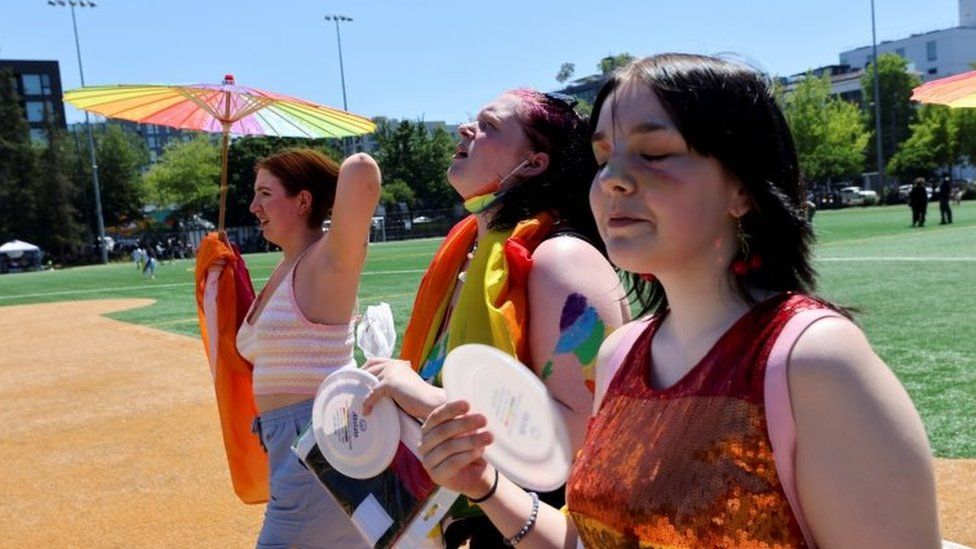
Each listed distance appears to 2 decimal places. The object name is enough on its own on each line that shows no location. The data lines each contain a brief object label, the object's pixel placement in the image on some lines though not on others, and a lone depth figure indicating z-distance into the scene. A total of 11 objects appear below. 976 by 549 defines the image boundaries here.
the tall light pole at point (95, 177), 58.14
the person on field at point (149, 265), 33.16
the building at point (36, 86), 88.11
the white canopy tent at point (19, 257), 57.62
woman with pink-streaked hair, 2.07
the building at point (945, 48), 95.75
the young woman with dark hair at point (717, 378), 1.17
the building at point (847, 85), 90.19
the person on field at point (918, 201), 26.98
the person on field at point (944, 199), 28.09
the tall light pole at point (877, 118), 59.98
